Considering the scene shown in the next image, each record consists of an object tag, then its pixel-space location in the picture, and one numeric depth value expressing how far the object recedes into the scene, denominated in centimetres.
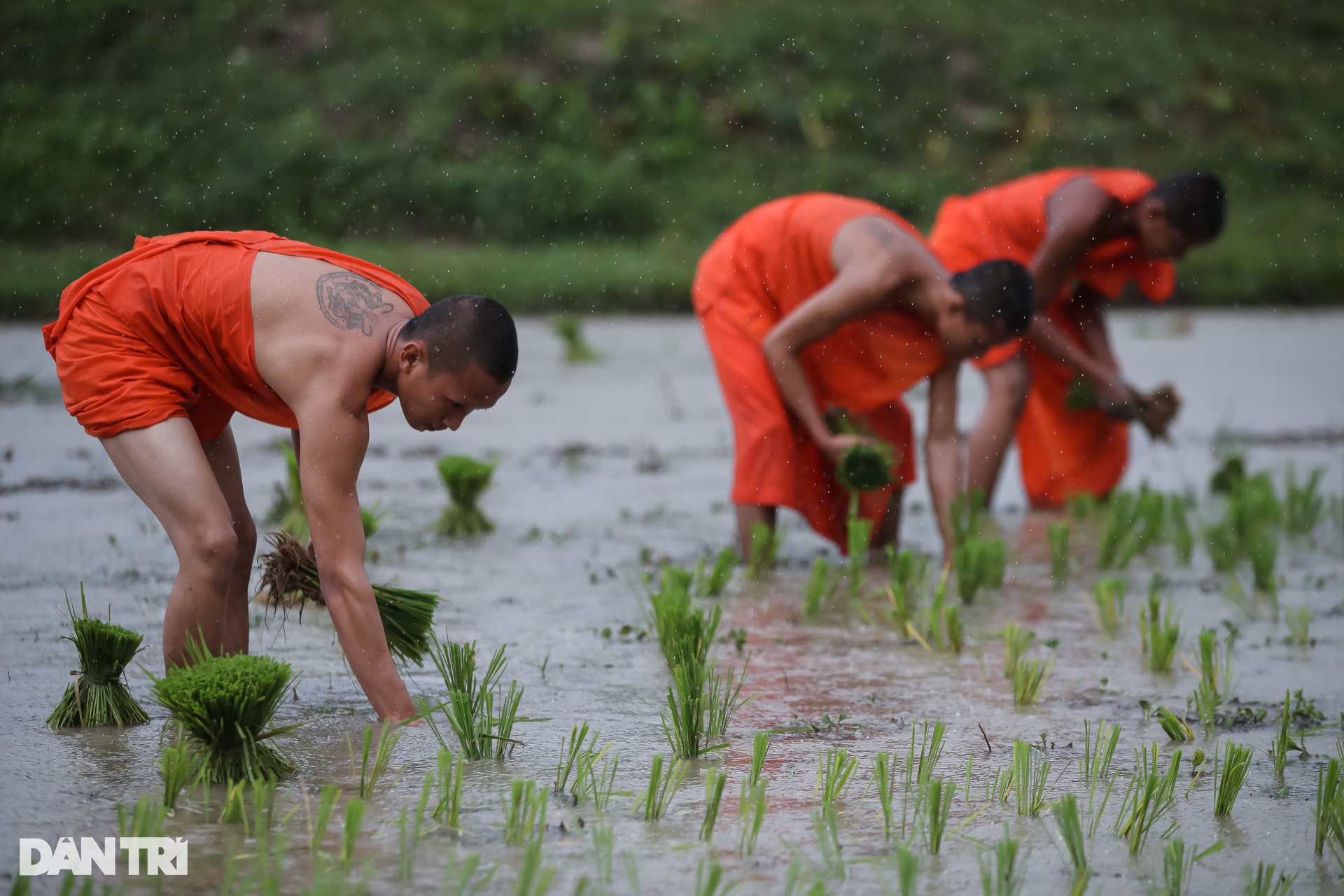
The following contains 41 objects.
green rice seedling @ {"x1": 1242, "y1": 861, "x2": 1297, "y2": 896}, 502
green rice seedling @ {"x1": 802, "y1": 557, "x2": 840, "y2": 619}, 948
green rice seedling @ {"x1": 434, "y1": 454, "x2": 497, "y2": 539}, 1170
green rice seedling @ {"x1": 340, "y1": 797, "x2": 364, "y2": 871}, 501
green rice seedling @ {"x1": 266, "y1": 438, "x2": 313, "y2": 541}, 1042
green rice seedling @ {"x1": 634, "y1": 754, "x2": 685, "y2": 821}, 568
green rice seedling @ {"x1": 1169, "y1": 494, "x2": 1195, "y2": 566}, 1158
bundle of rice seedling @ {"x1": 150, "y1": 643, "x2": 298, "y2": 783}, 574
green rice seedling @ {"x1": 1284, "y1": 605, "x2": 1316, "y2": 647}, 923
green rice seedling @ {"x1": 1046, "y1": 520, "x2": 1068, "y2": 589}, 1081
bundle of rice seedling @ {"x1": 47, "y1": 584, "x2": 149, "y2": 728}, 662
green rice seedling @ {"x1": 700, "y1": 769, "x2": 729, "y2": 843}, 550
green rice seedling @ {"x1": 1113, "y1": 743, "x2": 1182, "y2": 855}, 558
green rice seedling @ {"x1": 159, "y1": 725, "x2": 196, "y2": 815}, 551
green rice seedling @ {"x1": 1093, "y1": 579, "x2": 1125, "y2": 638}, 928
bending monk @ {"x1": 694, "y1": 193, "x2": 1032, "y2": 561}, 1030
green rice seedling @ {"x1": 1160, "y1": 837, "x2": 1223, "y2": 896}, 508
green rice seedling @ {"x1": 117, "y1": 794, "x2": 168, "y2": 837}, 506
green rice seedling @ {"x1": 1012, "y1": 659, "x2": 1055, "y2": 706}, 767
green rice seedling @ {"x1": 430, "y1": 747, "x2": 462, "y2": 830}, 549
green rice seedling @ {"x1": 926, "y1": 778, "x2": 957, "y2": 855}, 536
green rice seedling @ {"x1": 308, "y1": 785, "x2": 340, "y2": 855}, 513
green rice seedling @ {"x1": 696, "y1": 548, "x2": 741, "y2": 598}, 973
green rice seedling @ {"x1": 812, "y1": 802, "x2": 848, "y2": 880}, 526
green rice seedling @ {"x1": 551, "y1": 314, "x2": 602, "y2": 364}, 2198
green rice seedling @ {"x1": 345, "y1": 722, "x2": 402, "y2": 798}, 573
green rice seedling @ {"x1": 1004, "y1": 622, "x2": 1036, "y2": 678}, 805
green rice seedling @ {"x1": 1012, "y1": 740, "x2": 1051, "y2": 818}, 593
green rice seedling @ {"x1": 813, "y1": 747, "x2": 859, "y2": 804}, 583
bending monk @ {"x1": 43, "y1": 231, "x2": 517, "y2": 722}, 634
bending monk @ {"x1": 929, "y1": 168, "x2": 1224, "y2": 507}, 1234
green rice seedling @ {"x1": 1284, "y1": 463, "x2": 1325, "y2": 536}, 1240
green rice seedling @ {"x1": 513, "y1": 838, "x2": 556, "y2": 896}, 465
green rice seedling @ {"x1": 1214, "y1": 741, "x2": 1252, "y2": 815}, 597
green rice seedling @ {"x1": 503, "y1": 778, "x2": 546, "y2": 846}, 532
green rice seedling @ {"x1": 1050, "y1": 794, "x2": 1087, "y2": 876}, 522
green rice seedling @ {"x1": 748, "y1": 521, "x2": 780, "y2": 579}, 1057
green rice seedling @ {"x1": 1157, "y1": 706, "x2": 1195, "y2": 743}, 700
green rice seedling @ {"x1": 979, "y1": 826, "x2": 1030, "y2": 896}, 491
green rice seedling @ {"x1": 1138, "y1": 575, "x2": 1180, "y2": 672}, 828
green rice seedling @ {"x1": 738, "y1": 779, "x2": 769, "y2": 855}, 532
